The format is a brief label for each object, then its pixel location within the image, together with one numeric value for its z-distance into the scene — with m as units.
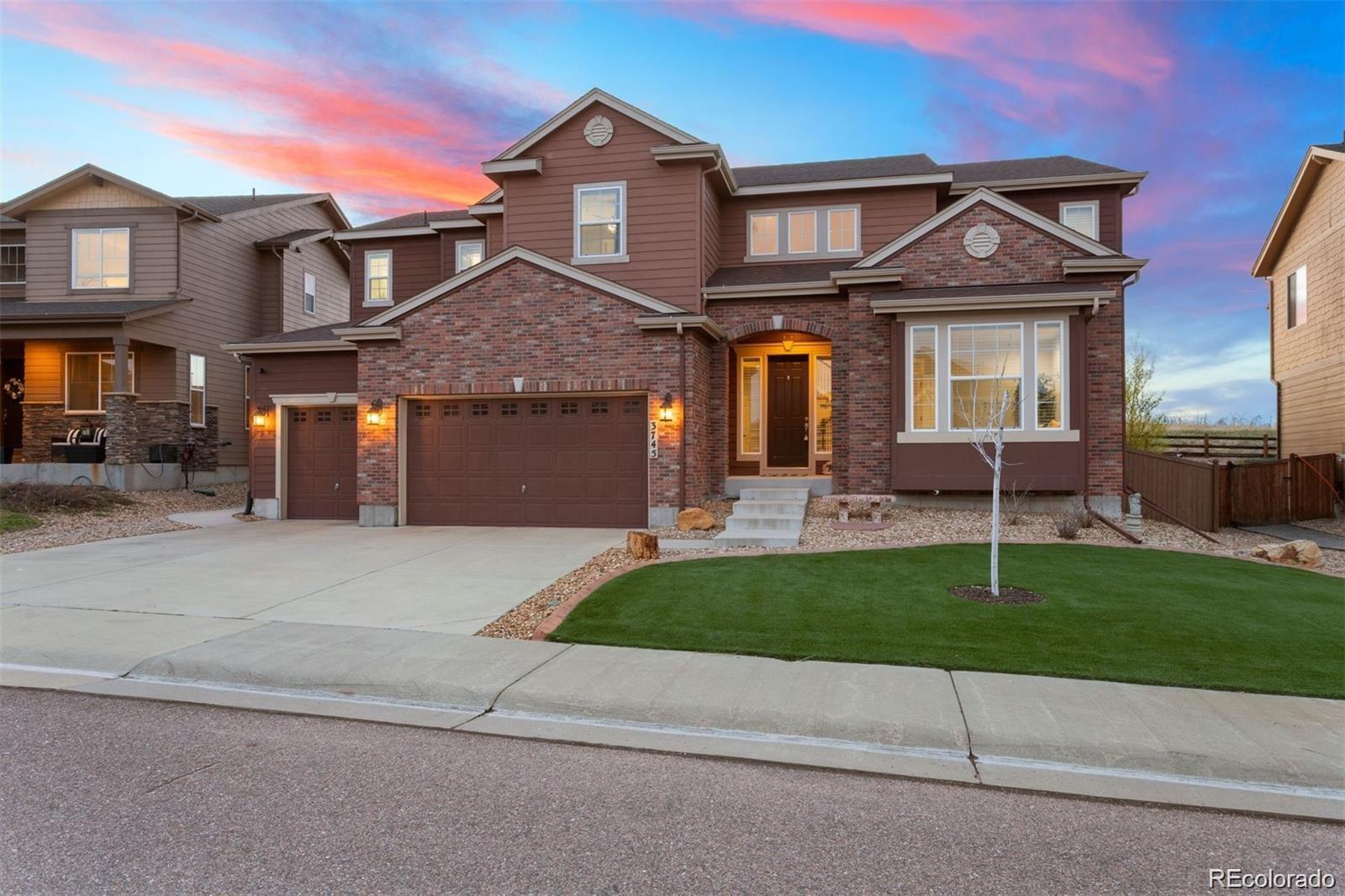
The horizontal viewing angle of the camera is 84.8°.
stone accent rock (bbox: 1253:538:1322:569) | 10.50
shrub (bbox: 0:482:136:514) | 15.14
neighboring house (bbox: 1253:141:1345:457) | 17.73
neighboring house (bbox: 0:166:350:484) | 19.67
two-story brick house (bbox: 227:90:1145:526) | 13.59
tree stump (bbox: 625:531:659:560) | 10.17
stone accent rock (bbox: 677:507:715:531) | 12.69
